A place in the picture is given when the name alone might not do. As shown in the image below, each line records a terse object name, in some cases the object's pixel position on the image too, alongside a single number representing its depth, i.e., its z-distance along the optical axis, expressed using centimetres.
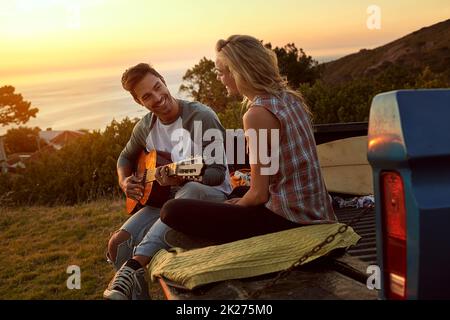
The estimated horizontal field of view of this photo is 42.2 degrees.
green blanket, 225
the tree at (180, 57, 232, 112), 1405
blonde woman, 271
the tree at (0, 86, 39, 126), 3203
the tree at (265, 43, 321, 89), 1560
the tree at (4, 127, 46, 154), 3195
